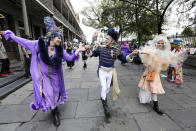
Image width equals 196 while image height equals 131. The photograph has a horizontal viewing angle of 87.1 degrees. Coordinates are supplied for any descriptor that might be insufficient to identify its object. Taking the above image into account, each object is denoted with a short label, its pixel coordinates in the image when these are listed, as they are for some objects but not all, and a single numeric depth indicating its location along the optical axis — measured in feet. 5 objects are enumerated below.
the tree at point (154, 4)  20.30
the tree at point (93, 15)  80.21
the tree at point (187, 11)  20.92
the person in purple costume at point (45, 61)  6.66
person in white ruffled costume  7.54
